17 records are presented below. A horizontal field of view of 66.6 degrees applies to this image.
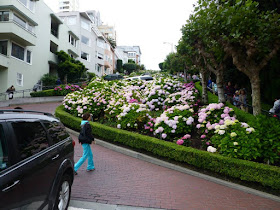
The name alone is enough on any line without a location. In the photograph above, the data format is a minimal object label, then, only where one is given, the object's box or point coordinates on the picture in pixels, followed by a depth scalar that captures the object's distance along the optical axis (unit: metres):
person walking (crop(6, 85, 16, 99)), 17.98
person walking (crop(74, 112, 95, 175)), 5.55
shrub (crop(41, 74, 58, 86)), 24.12
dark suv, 2.23
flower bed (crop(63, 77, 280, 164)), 5.94
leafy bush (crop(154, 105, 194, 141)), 7.66
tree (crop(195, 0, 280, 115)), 7.64
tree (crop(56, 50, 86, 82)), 26.84
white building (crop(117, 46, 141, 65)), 105.38
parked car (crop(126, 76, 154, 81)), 21.73
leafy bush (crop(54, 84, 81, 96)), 21.58
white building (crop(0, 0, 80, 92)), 18.67
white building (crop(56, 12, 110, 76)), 35.50
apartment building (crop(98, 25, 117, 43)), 84.25
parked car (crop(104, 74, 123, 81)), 32.16
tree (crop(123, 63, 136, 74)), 71.62
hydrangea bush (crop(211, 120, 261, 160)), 5.79
